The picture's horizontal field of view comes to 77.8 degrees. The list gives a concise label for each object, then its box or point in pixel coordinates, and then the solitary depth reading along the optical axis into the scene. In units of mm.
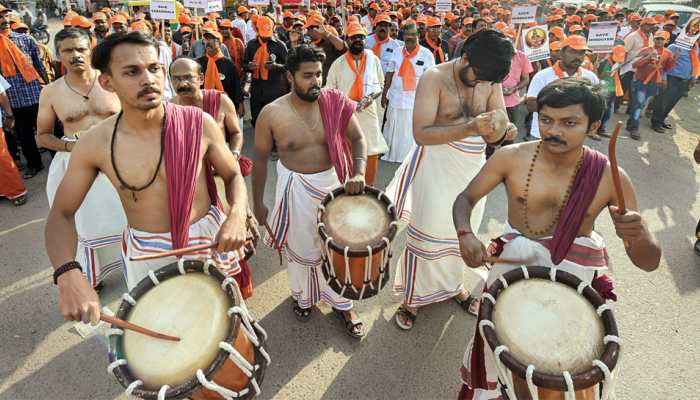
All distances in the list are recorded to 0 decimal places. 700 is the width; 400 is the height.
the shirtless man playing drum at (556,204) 2068
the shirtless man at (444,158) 2840
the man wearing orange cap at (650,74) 8250
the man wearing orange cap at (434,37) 8133
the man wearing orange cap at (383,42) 7324
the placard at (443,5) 10883
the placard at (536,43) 6880
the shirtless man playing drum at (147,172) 2100
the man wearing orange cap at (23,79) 5750
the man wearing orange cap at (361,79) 5664
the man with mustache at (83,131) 3570
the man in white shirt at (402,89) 6555
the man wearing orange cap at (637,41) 9180
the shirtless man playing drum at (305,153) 3162
